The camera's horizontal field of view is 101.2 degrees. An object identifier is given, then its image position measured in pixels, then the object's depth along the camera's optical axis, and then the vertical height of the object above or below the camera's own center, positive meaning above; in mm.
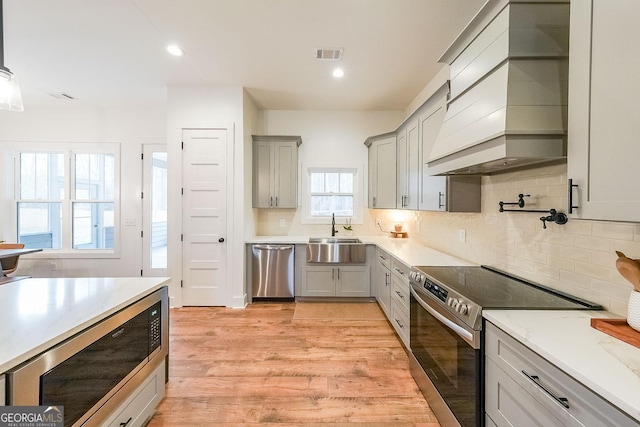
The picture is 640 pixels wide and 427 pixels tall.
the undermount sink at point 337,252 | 3752 -590
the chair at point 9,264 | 3367 -727
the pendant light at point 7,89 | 1710 +793
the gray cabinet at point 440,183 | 2383 +271
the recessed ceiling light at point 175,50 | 2723 +1692
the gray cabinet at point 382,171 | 3758 +604
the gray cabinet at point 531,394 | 822 -672
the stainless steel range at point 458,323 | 1352 -670
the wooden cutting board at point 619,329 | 1020 -475
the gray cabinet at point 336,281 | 3814 -1012
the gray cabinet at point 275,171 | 4125 +618
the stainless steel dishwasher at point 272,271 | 3777 -874
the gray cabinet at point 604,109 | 925 +405
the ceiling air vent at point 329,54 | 2734 +1676
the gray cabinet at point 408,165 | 3018 +568
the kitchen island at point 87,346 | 1002 -635
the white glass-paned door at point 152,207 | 4492 +40
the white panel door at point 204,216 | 3627 -88
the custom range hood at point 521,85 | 1356 +698
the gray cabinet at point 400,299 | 2434 -877
